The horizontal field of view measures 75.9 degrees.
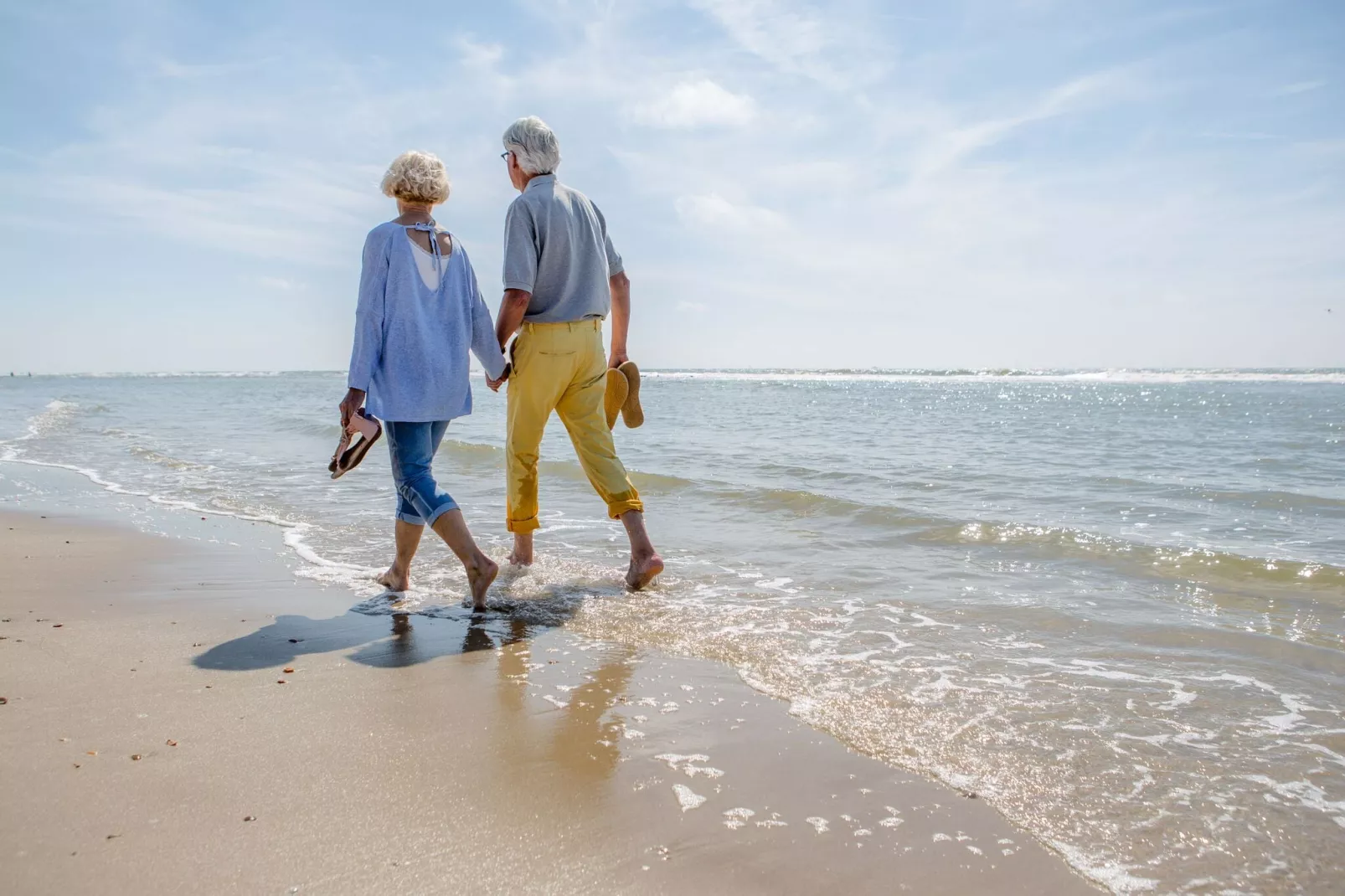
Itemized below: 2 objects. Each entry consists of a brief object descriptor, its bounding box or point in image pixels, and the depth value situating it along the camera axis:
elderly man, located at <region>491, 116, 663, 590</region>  3.89
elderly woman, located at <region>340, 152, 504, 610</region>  3.52
